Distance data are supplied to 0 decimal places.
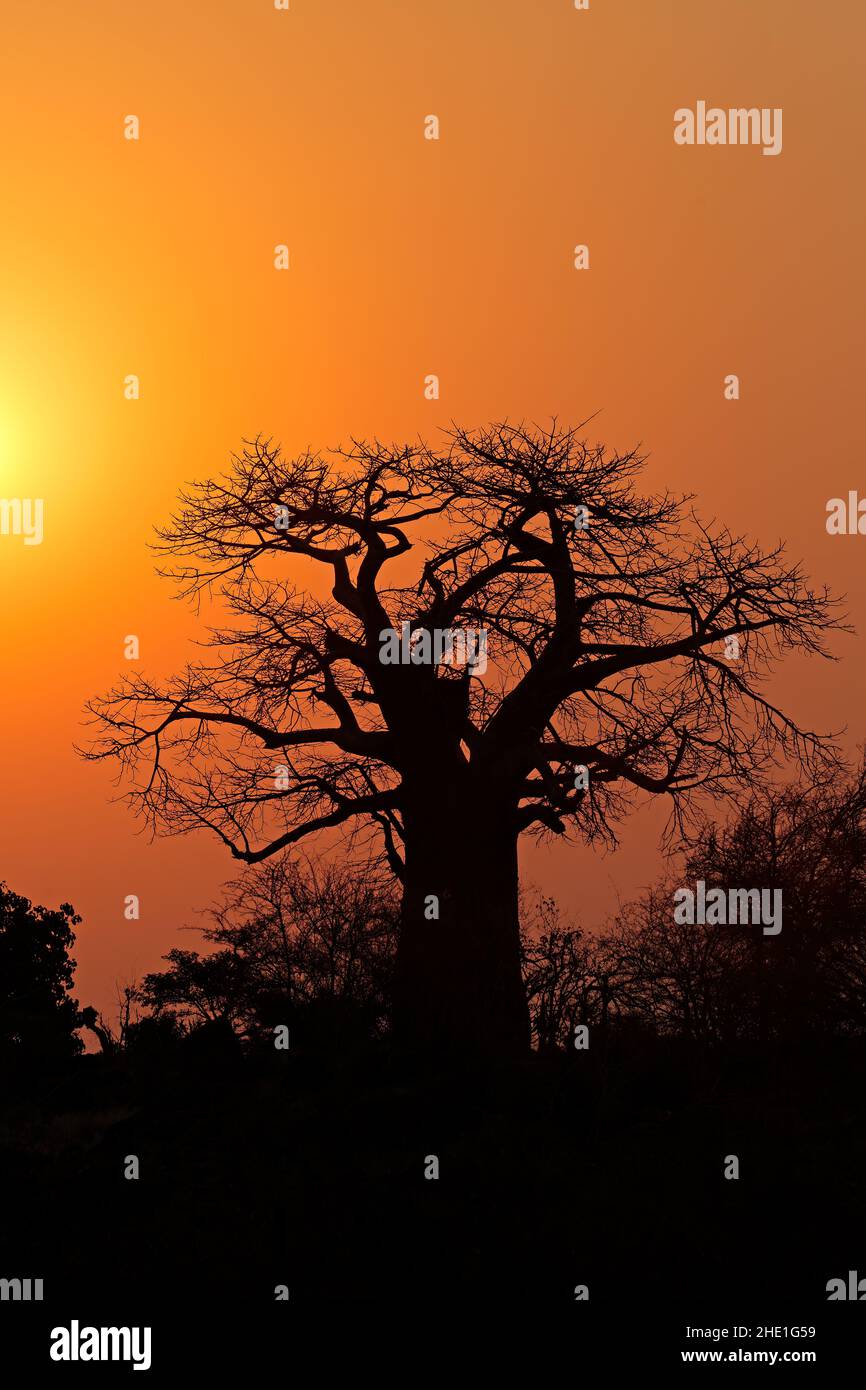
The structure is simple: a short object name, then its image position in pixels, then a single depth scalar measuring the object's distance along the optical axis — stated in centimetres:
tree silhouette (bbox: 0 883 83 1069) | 2945
